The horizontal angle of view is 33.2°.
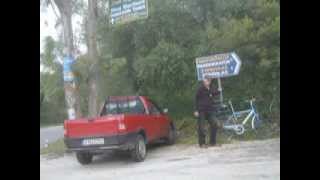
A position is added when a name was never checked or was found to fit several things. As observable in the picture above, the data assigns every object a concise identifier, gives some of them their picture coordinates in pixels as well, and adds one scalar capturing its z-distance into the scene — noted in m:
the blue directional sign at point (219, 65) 10.47
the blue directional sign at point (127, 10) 10.81
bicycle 10.52
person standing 10.38
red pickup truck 9.71
